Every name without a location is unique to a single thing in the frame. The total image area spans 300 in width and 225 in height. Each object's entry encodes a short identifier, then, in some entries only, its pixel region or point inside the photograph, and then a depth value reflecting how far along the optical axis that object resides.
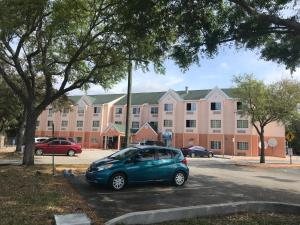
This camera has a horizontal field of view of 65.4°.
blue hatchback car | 8.45
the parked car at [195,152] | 30.33
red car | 22.07
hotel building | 36.20
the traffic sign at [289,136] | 22.18
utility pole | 12.15
